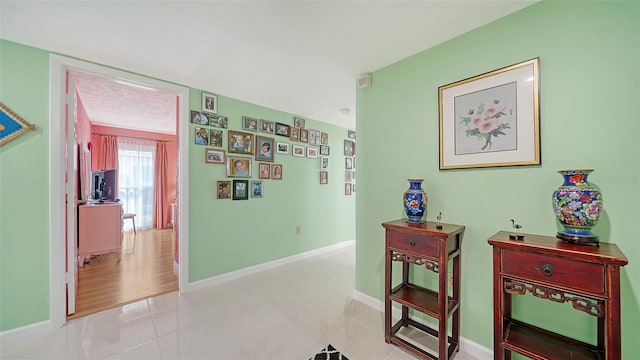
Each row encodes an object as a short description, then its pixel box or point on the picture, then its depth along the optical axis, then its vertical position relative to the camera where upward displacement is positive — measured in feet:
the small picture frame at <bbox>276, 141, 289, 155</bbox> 11.06 +1.55
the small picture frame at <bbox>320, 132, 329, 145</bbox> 12.94 +2.33
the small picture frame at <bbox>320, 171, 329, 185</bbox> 13.08 +0.18
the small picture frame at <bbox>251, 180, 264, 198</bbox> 10.31 -0.33
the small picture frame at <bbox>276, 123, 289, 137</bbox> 11.05 +2.42
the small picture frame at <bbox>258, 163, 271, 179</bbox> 10.47 +0.43
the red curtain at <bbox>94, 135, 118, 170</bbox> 16.38 +2.04
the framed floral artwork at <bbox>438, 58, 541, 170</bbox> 4.68 +1.33
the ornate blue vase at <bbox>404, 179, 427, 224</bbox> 5.67 -0.53
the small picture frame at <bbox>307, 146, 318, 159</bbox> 12.34 +1.48
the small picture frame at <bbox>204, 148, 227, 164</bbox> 9.00 +0.96
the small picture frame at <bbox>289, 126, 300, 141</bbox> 11.59 +2.31
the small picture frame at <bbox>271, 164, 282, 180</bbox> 10.91 +0.40
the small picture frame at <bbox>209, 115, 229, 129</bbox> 9.05 +2.32
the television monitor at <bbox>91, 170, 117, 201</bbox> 12.12 -0.20
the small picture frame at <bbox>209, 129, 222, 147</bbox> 9.04 +1.67
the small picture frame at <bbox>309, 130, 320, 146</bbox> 12.42 +2.28
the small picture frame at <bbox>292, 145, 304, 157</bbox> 11.67 +1.49
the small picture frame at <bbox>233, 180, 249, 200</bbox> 9.79 -0.37
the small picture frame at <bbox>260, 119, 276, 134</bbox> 10.47 +2.45
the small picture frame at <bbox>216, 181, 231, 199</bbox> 9.34 -0.37
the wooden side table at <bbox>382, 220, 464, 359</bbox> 4.88 -2.07
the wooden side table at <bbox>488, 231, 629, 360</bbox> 3.21 -1.61
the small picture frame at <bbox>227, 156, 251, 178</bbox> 9.61 +0.58
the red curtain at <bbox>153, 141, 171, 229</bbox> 18.92 -0.65
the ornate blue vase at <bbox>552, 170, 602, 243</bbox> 3.63 -0.43
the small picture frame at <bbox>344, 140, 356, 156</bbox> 14.40 +2.01
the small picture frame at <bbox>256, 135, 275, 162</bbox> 10.34 +1.46
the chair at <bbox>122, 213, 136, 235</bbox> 15.31 -2.32
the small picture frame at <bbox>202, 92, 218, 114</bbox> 8.82 +2.95
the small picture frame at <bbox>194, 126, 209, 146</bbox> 8.70 +1.68
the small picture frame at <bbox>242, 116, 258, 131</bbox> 9.91 +2.44
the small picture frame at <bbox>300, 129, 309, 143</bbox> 12.01 +2.31
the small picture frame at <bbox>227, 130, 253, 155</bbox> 9.55 +1.59
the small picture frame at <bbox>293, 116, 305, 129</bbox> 11.75 +2.94
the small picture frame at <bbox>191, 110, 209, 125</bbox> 8.61 +2.33
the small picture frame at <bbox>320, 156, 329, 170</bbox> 13.04 +0.97
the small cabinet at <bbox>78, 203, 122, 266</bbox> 10.25 -2.18
